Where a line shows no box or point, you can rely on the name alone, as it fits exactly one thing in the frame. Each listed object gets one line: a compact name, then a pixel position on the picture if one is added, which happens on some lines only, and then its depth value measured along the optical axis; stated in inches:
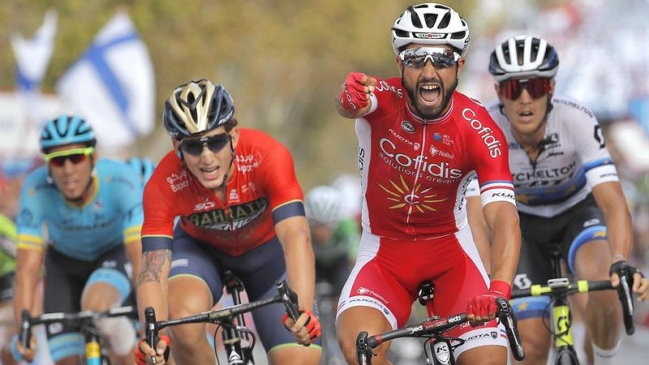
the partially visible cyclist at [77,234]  774.5
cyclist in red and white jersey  585.0
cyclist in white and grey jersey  721.0
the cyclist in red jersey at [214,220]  628.1
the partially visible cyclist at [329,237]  1347.2
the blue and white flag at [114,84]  1883.6
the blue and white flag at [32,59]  1903.3
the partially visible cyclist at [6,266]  1016.9
